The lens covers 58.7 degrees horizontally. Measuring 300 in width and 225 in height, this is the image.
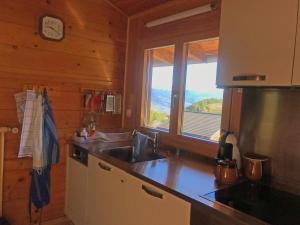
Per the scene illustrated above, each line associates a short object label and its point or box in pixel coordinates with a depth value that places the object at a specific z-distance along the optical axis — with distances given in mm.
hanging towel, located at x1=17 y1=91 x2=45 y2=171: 2129
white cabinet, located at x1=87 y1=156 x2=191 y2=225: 1415
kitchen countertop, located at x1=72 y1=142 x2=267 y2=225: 1184
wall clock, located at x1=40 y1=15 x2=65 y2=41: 2246
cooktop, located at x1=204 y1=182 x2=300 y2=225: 1194
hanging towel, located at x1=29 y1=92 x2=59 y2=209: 2217
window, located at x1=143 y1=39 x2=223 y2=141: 2090
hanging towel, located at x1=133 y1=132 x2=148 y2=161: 2250
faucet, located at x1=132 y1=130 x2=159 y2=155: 2301
